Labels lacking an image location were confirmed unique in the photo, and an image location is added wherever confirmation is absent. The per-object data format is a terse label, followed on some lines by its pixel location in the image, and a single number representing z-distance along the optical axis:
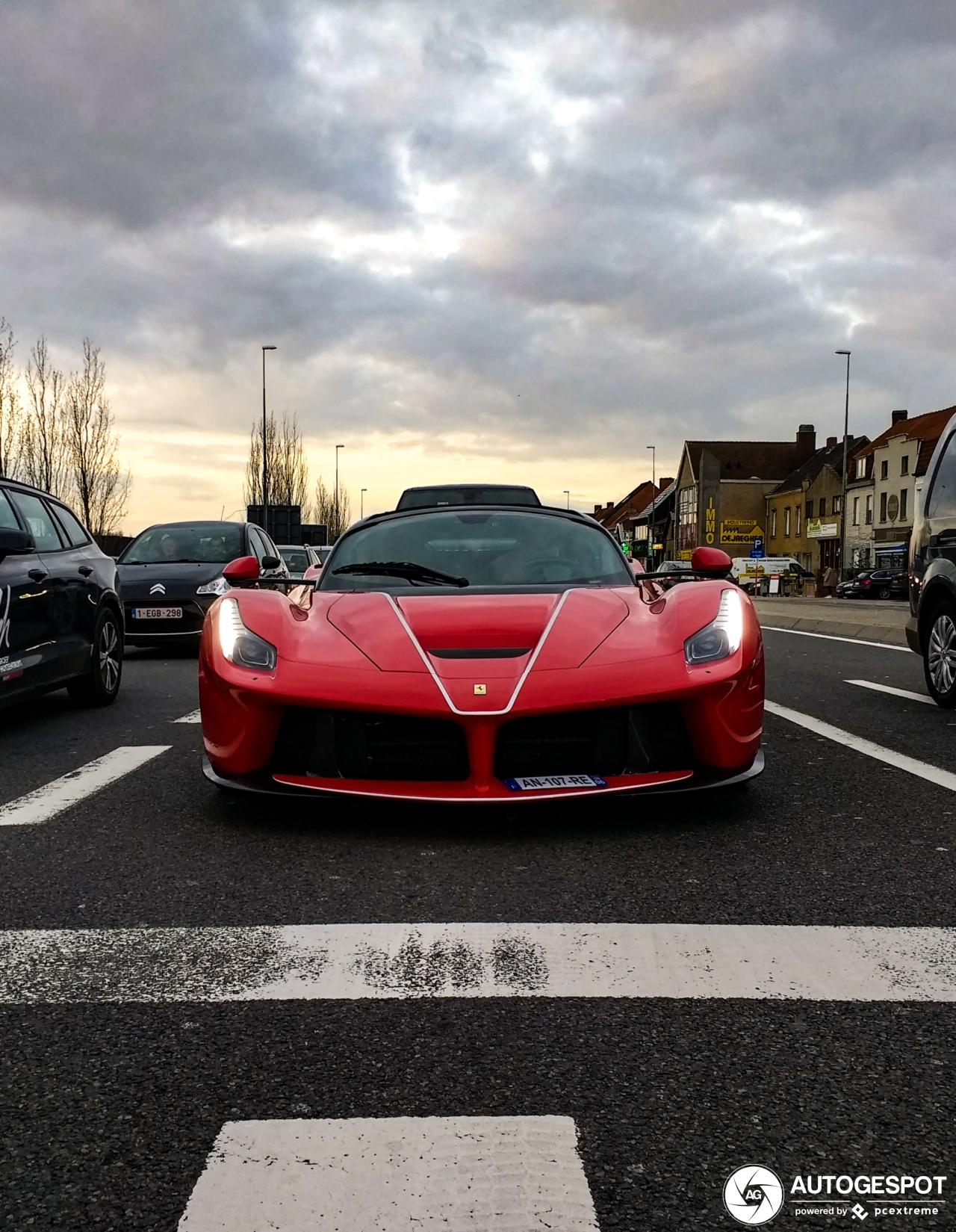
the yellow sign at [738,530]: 90.75
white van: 62.94
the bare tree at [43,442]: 35.72
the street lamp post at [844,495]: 52.03
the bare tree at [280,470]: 67.94
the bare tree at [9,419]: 33.53
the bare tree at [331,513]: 86.19
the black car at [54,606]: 6.78
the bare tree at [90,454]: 37.25
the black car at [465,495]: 11.42
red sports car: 4.02
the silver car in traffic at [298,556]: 22.00
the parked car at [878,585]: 50.91
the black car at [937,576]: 7.97
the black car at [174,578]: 12.65
